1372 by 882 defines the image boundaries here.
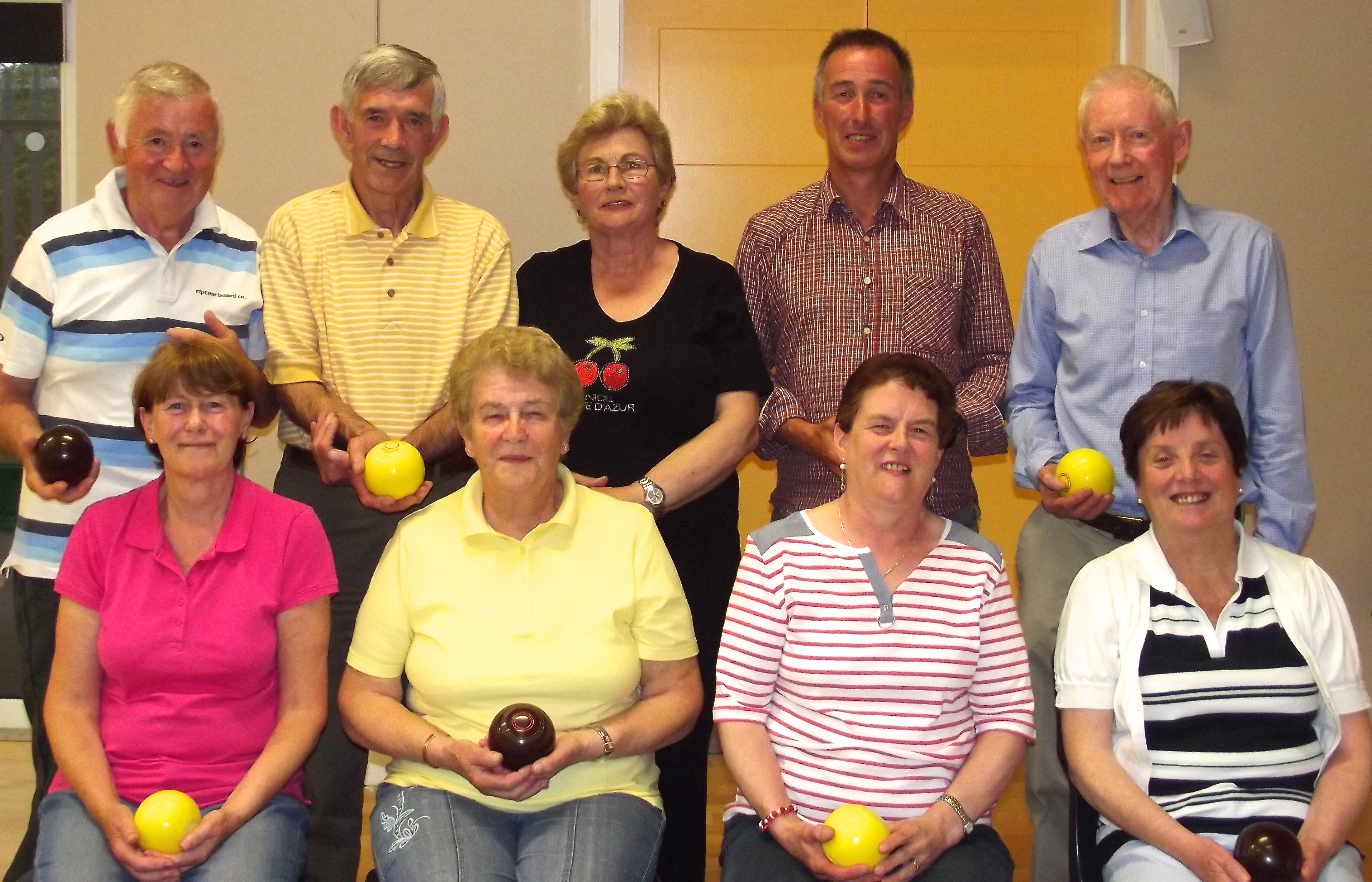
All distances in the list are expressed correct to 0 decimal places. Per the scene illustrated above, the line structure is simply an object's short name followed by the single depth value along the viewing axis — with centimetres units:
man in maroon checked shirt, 335
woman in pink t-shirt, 239
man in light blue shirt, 293
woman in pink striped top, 236
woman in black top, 306
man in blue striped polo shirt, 288
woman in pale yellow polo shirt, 237
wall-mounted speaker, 443
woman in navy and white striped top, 232
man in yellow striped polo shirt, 306
